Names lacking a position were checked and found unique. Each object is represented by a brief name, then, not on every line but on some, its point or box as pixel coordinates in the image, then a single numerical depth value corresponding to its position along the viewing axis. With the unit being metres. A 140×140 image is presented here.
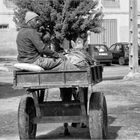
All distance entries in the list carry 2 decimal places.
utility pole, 21.69
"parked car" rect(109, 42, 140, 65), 34.97
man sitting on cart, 8.27
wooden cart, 7.90
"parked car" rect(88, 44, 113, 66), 34.31
